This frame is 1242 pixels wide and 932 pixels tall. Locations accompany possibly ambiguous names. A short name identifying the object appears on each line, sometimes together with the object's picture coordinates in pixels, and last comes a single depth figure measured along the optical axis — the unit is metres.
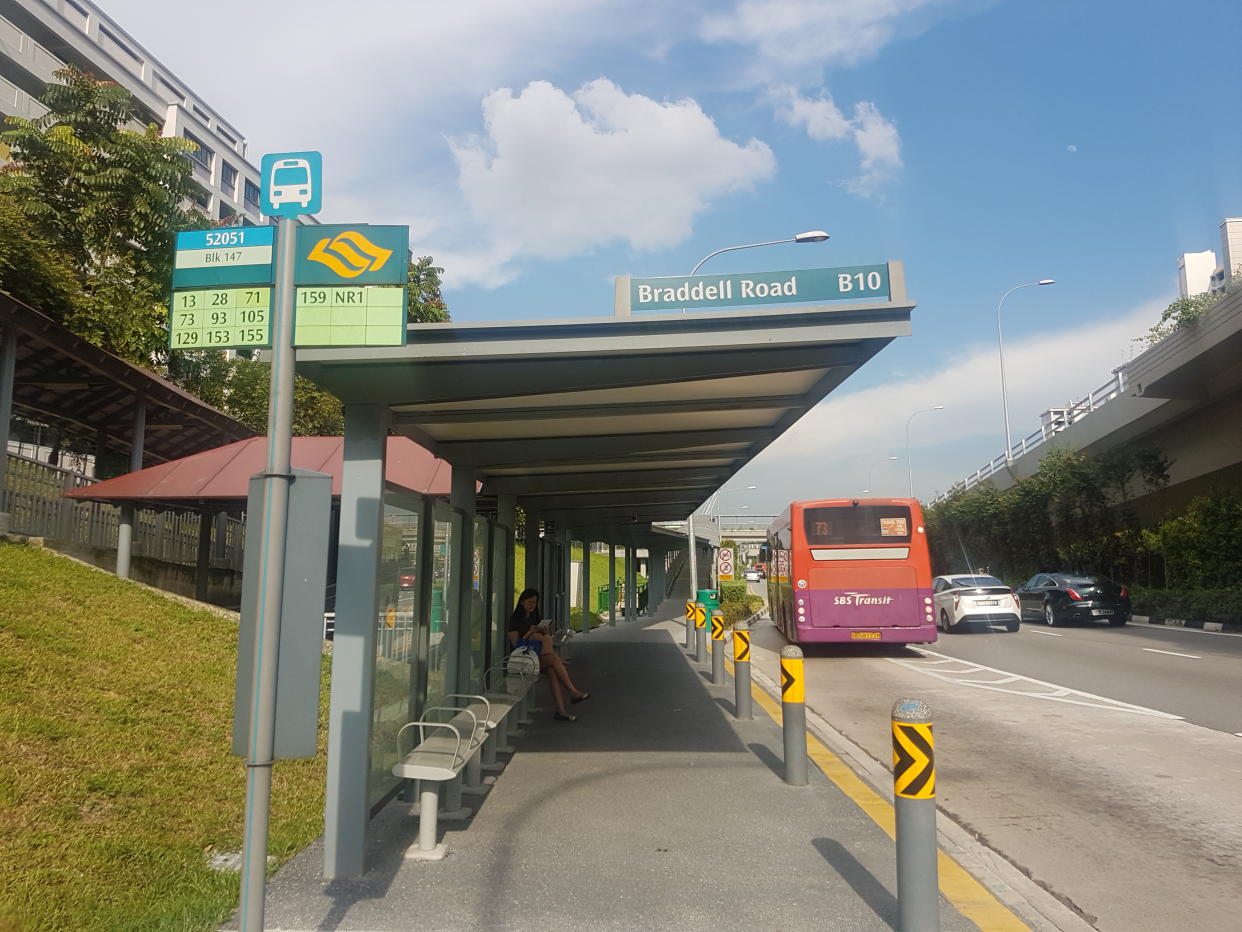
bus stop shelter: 4.91
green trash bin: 17.88
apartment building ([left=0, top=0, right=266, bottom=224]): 37.31
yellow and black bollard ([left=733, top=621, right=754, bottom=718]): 9.37
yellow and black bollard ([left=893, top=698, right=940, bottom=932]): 3.95
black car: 24.06
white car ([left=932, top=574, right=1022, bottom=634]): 22.41
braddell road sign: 5.37
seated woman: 9.89
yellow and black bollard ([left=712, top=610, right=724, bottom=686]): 12.20
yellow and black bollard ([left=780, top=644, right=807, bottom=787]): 6.75
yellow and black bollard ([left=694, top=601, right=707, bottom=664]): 15.48
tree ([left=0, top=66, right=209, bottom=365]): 22.81
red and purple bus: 16.61
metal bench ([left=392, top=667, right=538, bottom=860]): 5.11
